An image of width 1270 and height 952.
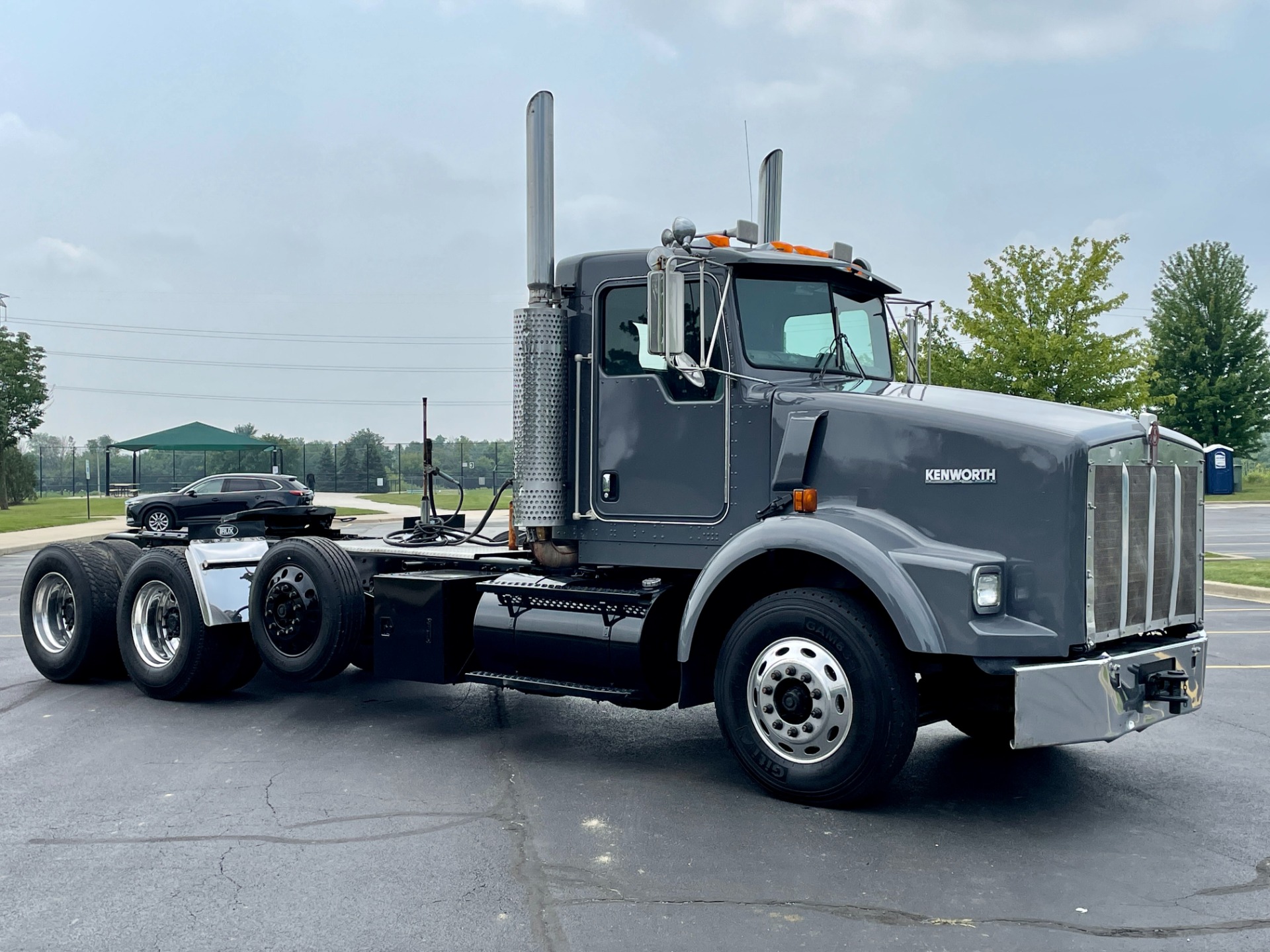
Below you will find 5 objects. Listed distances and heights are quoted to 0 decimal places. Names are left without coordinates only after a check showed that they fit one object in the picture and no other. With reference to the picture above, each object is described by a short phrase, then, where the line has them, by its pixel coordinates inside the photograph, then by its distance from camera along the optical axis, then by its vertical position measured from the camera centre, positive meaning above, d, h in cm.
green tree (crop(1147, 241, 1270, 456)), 4822 +496
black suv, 2789 -79
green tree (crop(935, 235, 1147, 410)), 1897 +225
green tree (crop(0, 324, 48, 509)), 4297 +299
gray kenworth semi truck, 515 -43
